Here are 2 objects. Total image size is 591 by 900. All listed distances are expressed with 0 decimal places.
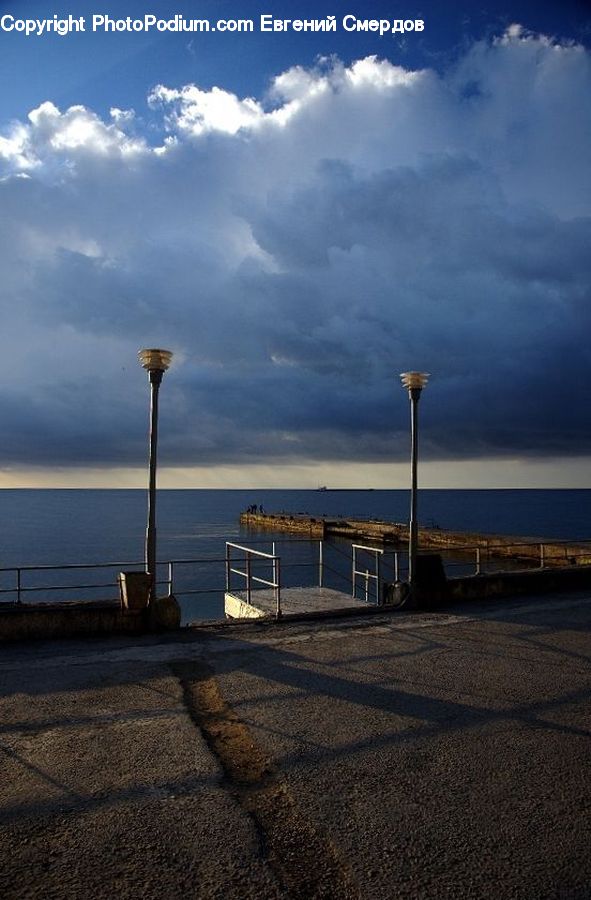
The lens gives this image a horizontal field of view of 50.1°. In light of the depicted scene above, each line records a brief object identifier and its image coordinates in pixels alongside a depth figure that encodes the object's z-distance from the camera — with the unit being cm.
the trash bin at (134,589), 916
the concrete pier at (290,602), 1355
